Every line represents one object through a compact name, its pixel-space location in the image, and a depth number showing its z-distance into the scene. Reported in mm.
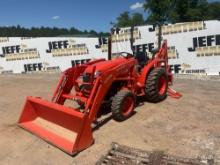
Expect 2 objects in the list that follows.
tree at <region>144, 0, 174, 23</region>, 17274
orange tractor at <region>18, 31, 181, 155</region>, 2940
